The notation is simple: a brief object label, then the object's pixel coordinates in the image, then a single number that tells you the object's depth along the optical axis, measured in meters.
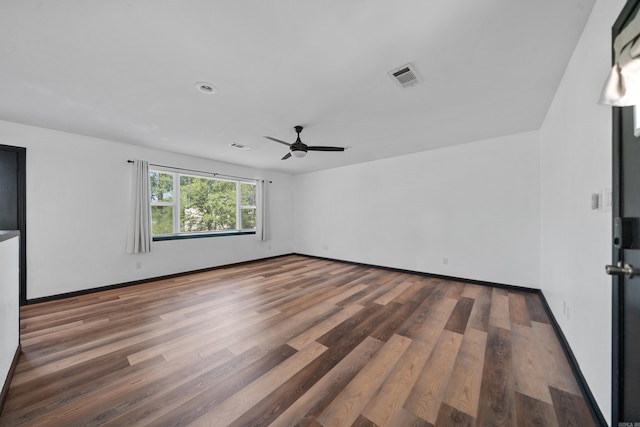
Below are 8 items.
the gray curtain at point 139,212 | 3.90
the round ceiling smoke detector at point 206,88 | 2.16
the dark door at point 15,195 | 2.96
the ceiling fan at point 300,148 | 3.02
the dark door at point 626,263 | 0.94
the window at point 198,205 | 4.45
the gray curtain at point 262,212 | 5.88
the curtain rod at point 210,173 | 4.25
